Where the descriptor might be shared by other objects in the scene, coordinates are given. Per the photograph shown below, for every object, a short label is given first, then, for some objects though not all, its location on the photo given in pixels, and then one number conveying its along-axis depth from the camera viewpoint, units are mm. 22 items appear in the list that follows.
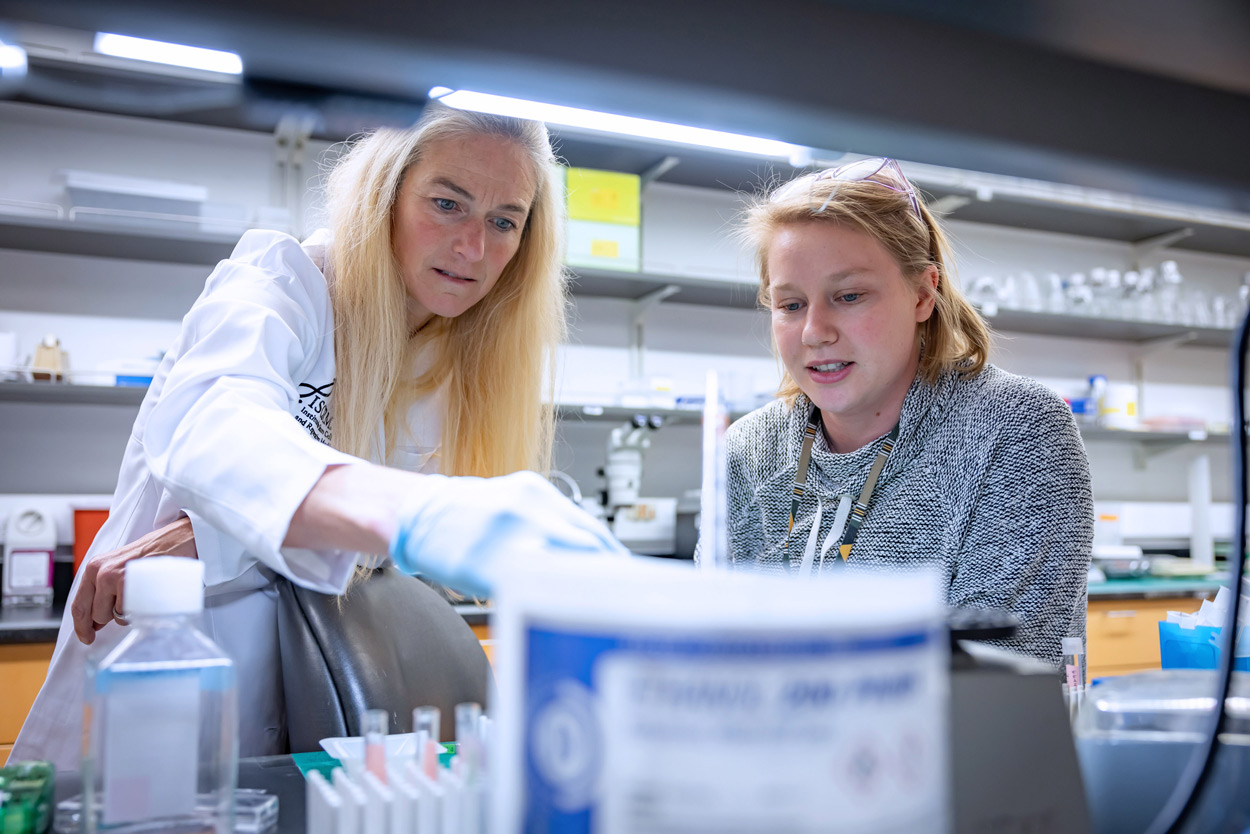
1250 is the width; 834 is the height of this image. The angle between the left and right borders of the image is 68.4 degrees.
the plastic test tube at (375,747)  479
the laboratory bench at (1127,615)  2861
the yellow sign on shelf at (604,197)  2895
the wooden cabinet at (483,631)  2328
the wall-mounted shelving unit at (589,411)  2445
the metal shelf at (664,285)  2964
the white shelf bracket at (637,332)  3275
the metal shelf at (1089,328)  3561
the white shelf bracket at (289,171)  2832
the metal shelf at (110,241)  2395
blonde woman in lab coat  507
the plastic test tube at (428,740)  480
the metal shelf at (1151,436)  3533
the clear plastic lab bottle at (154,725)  482
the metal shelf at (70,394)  2393
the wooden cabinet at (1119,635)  2875
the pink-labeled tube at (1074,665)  832
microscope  2896
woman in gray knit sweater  1139
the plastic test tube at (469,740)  462
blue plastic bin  782
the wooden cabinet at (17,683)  1921
